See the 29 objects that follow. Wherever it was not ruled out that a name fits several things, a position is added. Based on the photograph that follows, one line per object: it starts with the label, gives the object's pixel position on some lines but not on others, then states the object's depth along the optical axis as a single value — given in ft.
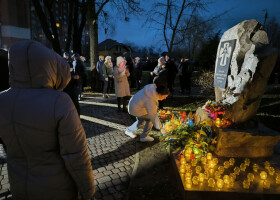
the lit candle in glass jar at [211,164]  9.87
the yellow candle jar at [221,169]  9.47
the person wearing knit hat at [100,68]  34.28
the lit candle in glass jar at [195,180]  8.73
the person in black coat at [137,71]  39.27
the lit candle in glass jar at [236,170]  9.35
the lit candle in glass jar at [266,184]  8.54
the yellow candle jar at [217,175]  8.91
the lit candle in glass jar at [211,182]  8.59
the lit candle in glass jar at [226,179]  8.60
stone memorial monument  10.82
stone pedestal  10.80
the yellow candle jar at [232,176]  8.75
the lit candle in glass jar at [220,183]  8.44
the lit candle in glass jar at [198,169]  9.50
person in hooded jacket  4.30
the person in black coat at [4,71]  9.21
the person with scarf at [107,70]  29.02
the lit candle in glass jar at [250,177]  8.72
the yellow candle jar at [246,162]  10.09
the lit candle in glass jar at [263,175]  8.97
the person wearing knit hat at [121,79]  22.41
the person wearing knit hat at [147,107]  13.09
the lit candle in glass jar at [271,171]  9.43
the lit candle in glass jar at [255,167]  9.71
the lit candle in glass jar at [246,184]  8.39
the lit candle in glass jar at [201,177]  8.84
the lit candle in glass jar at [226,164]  10.04
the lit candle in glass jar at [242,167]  9.82
